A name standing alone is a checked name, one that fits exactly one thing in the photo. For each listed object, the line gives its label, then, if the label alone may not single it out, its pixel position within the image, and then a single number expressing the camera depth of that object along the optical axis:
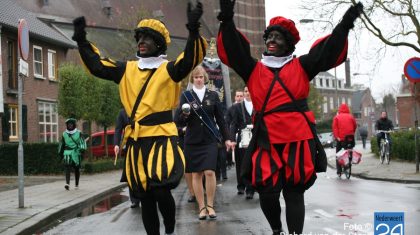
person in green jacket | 14.49
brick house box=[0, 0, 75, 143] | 28.45
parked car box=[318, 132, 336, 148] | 57.28
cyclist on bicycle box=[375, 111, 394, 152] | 22.50
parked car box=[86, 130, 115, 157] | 30.32
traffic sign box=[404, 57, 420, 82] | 14.70
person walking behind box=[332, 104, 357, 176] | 15.71
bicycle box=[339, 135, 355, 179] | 15.71
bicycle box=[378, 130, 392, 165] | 21.20
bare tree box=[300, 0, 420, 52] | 23.28
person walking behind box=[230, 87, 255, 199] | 11.00
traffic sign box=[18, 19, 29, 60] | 10.23
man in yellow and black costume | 5.31
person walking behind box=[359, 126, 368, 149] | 43.42
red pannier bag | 15.80
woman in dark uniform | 8.55
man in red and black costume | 4.95
